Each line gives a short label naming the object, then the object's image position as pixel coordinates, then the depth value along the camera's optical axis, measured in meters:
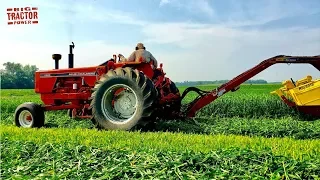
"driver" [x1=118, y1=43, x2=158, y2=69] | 9.24
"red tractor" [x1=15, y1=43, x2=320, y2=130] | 8.44
